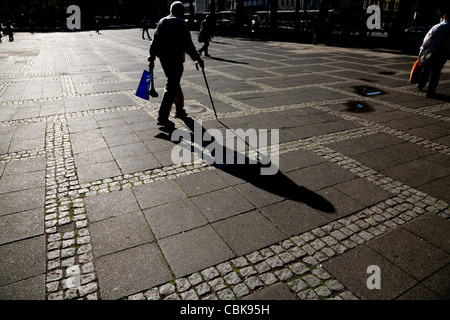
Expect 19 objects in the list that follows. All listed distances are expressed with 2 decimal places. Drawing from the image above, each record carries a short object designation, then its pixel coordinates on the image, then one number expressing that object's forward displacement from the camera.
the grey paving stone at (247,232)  2.95
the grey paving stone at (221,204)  3.42
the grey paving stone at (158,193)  3.62
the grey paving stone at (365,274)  2.43
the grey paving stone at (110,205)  3.38
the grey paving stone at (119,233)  2.91
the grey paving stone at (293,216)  3.21
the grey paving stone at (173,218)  3.14
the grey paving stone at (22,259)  2.56
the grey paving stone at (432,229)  2.99
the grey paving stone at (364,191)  3.72
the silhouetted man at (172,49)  5.39
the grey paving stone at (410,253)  2.67
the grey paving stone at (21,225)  3.03
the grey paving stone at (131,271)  2.45
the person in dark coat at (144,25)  26.28
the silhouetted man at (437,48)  7.62
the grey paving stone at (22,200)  3.46
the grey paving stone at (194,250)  2.68
